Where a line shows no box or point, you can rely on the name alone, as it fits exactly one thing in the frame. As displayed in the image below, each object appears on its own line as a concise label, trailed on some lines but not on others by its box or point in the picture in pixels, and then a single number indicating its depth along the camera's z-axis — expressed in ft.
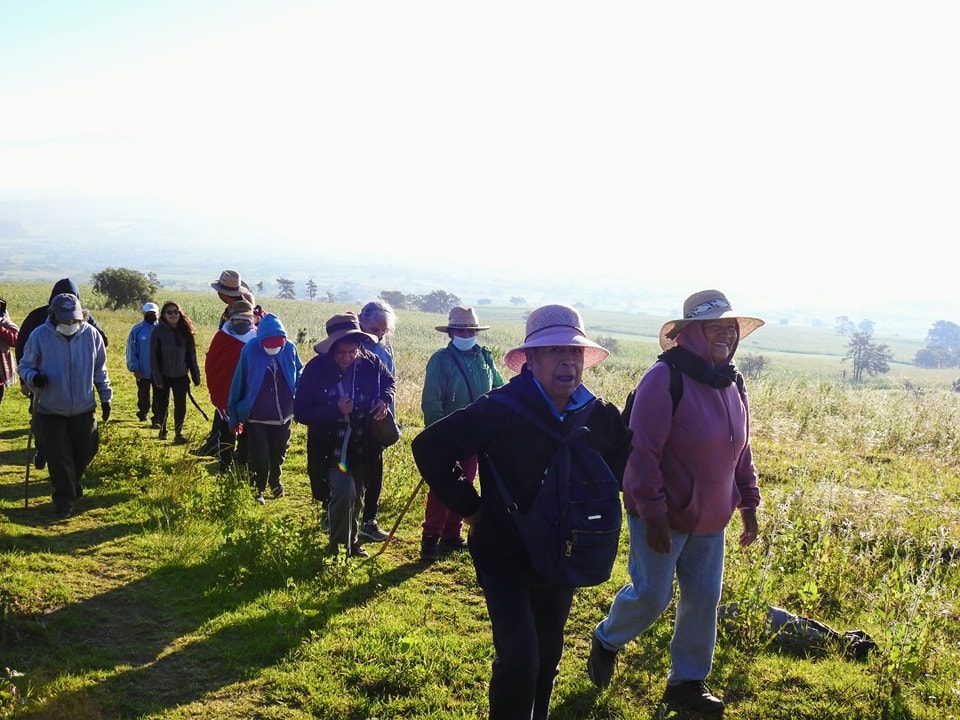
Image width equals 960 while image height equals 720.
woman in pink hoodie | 12.58
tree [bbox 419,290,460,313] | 461.78
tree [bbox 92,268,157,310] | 134.82
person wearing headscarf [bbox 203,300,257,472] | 27.91
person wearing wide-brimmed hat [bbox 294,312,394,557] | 18.51
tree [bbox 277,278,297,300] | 420.60
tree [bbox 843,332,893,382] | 266.98
